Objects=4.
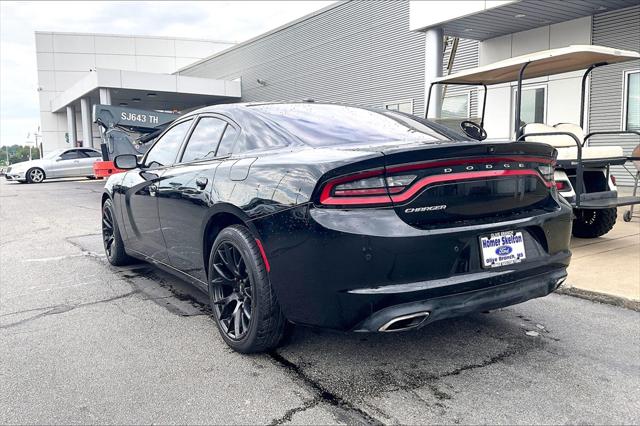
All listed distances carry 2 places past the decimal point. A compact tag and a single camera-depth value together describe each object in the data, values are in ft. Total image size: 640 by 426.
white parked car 74.23
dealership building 37.70
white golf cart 18.53
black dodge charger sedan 8.53
